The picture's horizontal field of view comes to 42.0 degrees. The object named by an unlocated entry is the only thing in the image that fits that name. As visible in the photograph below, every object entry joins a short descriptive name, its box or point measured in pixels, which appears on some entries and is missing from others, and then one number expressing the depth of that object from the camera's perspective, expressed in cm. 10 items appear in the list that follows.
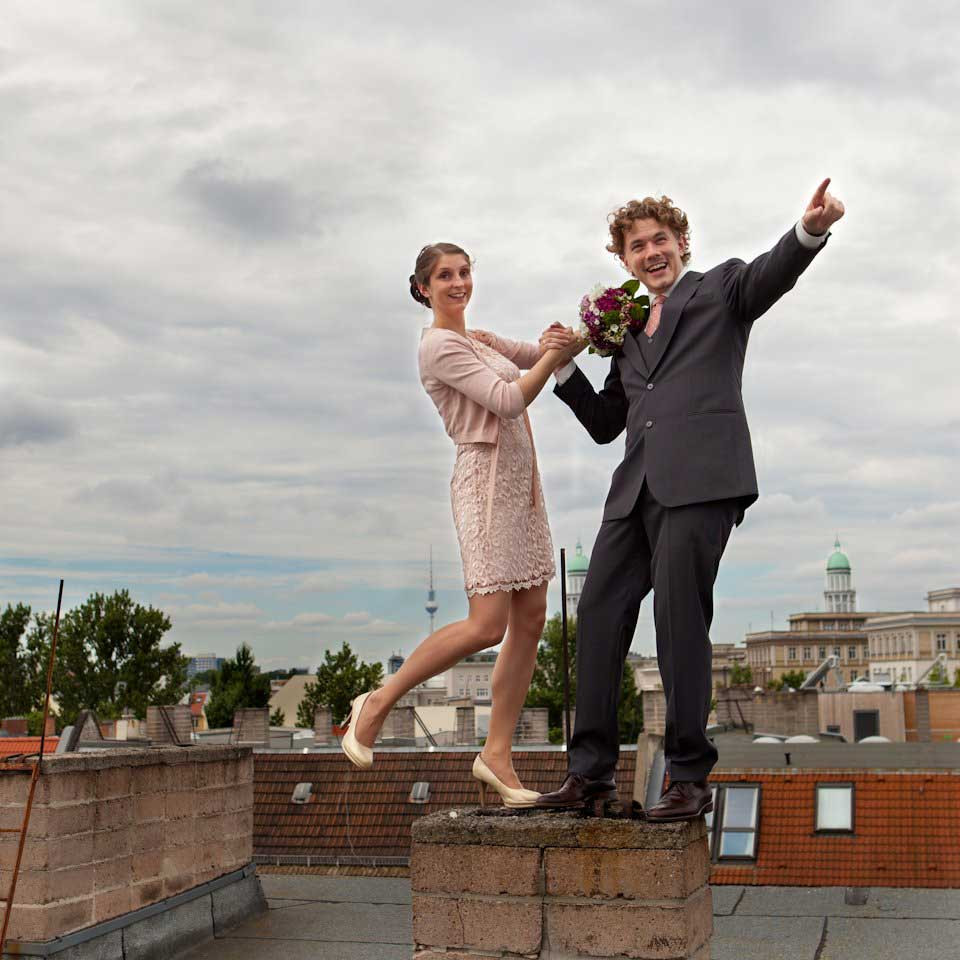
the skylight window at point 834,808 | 1413
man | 537
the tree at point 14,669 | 6606
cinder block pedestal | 515
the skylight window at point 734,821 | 1452
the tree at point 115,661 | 6331
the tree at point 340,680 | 6219
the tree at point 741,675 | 13488
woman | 577
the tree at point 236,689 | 6066
